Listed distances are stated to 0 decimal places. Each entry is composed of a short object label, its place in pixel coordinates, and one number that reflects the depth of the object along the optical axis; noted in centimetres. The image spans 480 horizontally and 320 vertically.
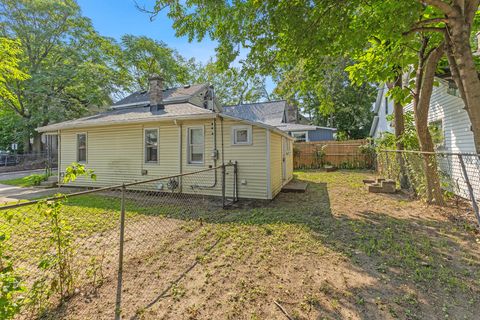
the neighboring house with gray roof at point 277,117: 1953
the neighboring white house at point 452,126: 624
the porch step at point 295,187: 855
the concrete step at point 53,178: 1074
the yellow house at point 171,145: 734
